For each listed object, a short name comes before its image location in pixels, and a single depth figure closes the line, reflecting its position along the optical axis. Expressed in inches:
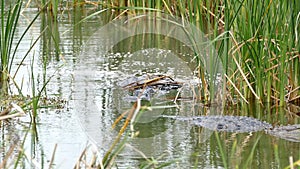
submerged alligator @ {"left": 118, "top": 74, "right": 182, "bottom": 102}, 469.4
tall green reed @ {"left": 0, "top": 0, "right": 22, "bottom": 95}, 436.8
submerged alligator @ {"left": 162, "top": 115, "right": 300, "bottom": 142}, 369.7
